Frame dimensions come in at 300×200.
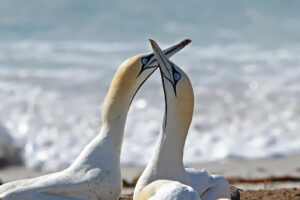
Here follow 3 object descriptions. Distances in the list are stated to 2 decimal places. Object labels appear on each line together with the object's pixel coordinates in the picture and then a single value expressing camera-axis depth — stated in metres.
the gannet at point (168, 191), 11.08
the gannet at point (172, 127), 12.87
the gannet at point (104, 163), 12.62
